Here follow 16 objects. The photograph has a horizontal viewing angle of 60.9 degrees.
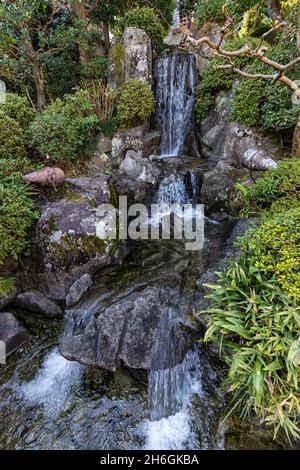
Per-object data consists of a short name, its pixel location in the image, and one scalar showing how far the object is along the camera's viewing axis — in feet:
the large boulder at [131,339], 12.25
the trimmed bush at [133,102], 27.04
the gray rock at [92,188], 20.66
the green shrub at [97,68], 29.76
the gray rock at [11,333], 14.78
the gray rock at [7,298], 16.46
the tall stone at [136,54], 28.73
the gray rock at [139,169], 25.03
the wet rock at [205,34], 31.58
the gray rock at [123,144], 27.25
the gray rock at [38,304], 16.65
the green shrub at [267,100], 21.35
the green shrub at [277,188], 14.78
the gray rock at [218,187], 22.17
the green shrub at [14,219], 16.16
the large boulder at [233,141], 22.80
